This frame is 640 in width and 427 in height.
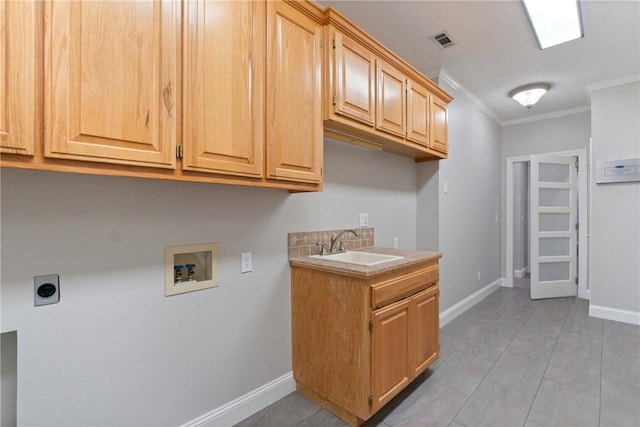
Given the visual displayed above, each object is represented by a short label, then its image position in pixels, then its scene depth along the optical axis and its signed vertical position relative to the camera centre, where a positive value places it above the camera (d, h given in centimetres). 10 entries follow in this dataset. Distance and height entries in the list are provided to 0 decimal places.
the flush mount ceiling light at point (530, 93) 349 +145
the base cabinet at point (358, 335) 169 -77
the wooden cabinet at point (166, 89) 95 +51
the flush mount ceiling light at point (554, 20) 218 +156
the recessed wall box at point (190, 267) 155 -30
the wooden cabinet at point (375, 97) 185 +89
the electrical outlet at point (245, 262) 184 -31
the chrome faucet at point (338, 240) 233 -21
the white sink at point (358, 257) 219 -34
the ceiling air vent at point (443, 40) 256 +156
